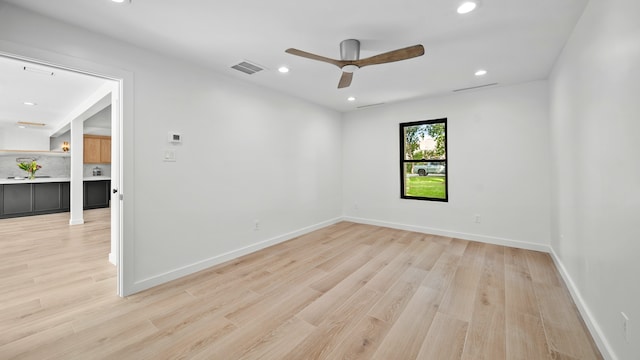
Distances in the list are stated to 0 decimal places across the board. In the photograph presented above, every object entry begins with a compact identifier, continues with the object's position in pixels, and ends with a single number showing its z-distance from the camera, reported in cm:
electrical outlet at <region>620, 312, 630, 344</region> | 135
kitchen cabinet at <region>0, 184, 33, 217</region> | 588
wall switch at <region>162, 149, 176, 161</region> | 275
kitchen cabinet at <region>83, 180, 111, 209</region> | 718
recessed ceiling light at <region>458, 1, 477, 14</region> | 189
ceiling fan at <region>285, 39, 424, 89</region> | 220
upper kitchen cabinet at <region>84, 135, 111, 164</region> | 765
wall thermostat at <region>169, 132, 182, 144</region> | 278
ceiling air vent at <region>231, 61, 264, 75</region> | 301
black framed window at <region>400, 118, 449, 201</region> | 457
